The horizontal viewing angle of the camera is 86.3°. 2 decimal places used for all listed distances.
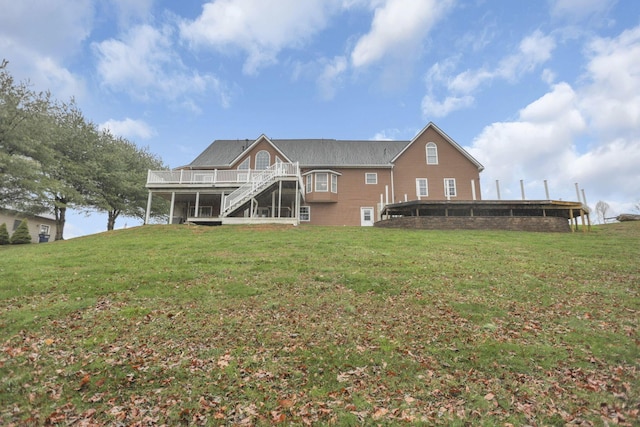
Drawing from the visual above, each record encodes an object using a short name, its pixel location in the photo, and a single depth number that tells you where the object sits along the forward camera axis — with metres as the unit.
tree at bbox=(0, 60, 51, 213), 21.91
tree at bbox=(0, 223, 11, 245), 25.67
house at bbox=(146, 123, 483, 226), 27.47
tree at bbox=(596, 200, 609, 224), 47.22
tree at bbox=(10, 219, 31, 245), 26.11
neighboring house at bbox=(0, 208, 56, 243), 31.64
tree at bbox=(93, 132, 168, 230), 28.94
